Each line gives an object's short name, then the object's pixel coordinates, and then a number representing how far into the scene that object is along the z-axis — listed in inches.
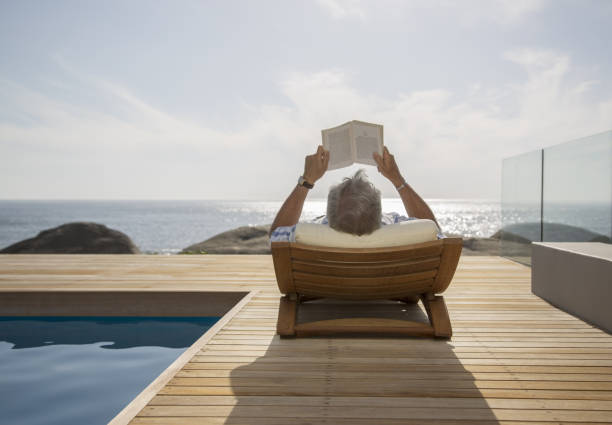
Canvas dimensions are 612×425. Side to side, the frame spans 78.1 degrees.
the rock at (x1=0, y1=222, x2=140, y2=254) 360.8
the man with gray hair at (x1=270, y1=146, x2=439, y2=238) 79.0
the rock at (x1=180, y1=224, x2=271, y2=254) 396.2
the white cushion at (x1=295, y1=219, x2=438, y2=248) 78.7
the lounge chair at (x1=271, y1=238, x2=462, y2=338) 78.6
